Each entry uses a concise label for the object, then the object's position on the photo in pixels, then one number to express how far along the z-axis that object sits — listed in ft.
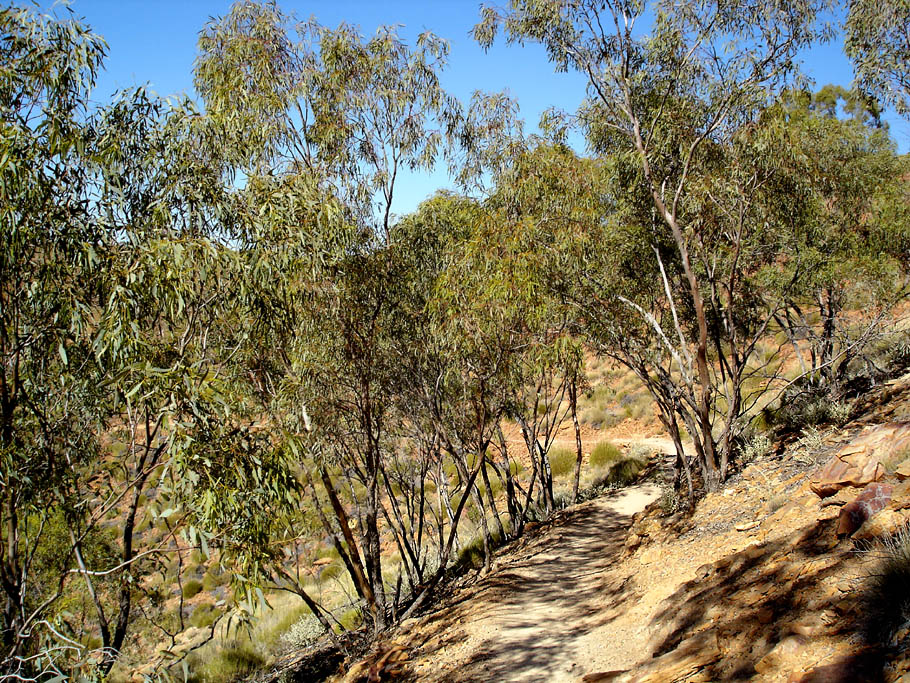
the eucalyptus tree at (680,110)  28.14
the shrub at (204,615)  48.42
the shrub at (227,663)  35.04
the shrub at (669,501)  29.99
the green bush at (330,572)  50.96
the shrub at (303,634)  35.17
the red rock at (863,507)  14.44
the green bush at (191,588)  57.31
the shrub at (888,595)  10.25
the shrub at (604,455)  56.52
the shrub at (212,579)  59.06
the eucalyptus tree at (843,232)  35.22
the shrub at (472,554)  36.08
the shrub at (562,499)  46.22
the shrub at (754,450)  31.07
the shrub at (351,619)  31.57
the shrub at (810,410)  33.37
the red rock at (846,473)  17.17
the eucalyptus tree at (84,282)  13.79
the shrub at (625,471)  51.13
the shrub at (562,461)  59.88
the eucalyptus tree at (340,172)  23.95
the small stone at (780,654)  11.22
